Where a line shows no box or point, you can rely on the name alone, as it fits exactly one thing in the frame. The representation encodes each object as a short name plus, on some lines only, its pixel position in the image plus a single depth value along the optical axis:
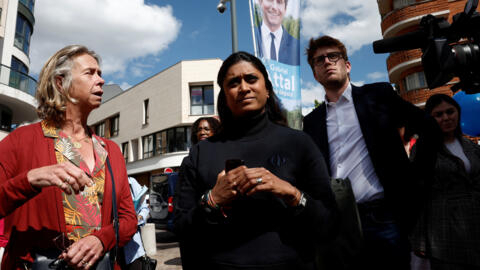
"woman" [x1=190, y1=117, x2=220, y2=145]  3.86
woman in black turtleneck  1.30
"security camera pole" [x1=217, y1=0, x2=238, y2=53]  6.63
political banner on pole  5.32
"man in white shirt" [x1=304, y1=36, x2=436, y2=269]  2.02
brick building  20.48
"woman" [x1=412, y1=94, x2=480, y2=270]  2.54
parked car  9.83
